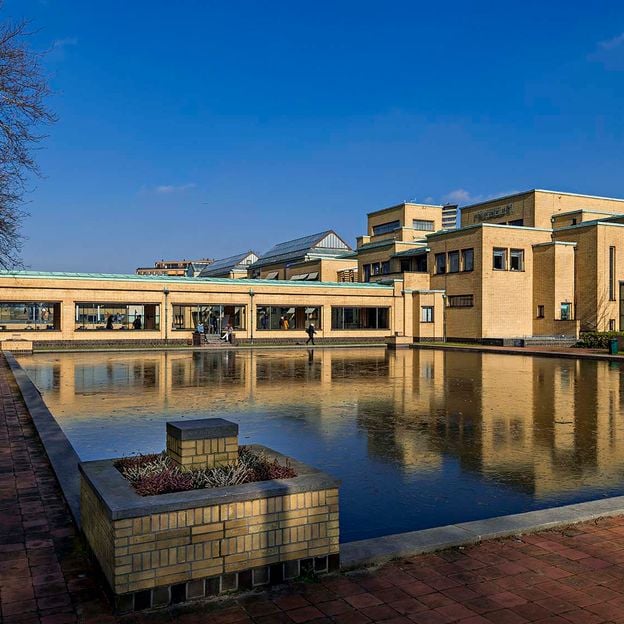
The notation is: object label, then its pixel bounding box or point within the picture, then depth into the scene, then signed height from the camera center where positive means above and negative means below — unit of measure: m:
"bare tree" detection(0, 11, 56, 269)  16.03 +5.52
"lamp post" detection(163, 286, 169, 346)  46.25 -0.33
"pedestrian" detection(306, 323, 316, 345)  49.53 -1.53
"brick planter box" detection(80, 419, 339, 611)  4.27 -1.65
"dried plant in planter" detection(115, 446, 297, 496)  4.84 -1.34
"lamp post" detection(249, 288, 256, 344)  50.00 -0.51
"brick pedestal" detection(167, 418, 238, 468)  5.19 -1.13
